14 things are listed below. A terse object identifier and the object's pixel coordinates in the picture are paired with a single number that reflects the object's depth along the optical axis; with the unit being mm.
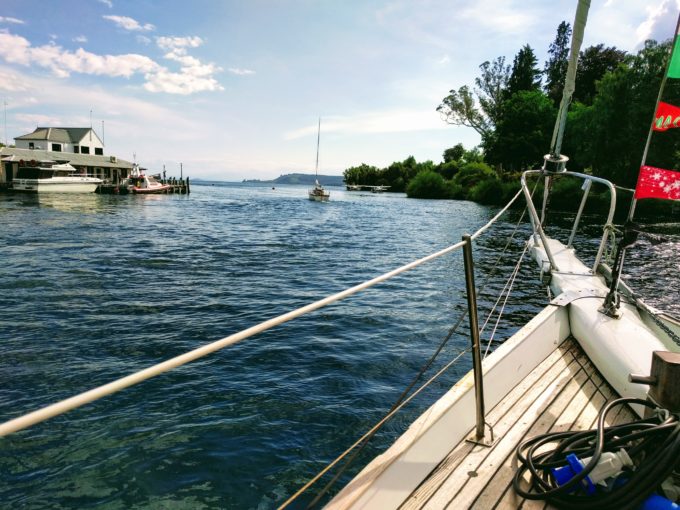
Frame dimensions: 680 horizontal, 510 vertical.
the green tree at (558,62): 66375
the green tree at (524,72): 62062
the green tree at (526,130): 51688
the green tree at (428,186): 64750
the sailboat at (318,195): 57409
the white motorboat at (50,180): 48375
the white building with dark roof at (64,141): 66750
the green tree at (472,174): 62438
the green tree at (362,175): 113812
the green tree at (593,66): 59781
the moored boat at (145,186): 55906
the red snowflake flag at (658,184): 3809
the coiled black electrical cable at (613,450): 2041
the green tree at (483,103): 65688
